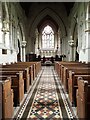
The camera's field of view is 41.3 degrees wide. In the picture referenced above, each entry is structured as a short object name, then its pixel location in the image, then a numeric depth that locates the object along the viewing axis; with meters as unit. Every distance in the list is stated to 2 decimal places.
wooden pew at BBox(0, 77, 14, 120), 1.92
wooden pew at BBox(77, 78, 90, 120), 1.87
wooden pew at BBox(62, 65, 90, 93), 3.64
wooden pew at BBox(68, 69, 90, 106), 2.73
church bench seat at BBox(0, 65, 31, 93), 3.67
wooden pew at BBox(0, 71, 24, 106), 2.74
